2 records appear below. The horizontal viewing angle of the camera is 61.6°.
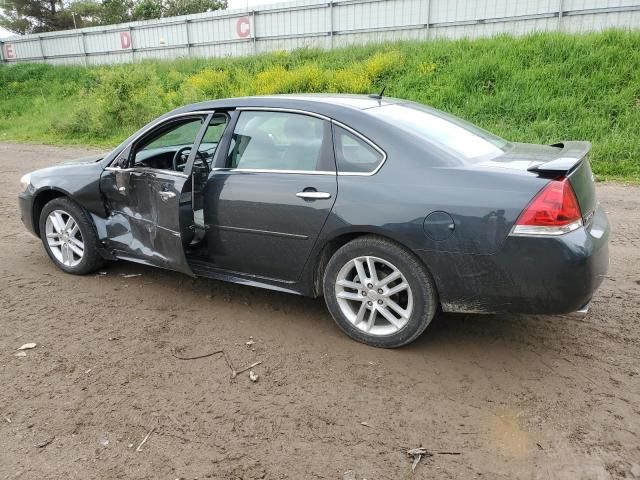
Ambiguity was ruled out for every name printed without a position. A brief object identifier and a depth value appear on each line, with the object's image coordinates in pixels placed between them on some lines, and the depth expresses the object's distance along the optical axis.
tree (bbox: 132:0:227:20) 43.03
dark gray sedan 2.94
